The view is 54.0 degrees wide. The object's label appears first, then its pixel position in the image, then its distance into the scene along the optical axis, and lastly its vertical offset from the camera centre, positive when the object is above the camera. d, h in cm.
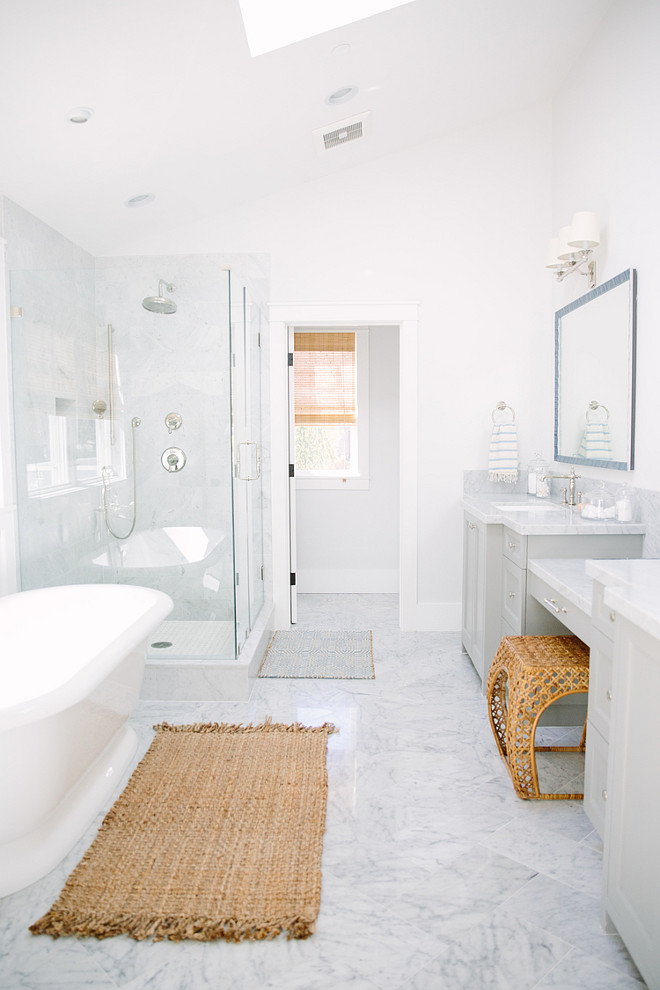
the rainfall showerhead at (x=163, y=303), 326 +71
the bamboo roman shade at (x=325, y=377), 502 +52
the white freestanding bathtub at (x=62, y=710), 162 -79
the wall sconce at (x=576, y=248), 295 +93
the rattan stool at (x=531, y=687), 212 -80
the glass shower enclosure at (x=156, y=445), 315 +0
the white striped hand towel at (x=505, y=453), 377 -5
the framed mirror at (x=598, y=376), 275 +32
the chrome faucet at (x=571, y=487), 326 -22
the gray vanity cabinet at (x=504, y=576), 264 -61
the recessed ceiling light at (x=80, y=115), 241 +124
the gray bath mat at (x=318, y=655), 341 -119
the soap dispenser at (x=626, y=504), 266 -25
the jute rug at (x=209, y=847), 164 -120
